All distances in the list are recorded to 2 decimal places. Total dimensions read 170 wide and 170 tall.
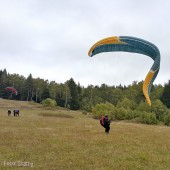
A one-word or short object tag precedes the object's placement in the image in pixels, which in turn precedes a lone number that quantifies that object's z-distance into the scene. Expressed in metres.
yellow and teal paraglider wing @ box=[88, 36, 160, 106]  19.03
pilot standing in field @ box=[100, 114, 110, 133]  19.41
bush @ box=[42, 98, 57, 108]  67.86
